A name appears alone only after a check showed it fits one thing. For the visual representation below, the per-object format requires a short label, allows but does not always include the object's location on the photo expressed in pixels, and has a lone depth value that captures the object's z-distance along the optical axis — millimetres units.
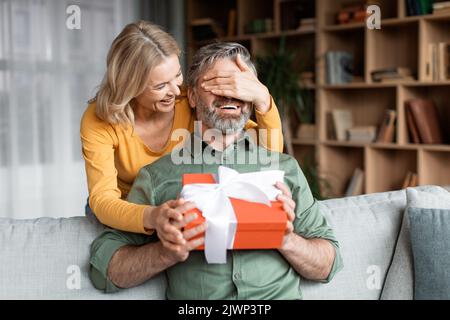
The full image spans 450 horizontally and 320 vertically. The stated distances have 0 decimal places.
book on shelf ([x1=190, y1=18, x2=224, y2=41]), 4871
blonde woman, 1518
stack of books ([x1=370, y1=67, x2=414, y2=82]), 3775
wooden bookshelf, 3762
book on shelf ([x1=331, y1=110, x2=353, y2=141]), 4195
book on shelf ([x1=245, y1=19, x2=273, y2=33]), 4512
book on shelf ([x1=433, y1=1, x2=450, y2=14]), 3480
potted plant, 4102
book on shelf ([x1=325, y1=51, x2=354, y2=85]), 4121
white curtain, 4043
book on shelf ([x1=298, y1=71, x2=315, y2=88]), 4289
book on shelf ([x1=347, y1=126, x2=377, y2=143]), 4046
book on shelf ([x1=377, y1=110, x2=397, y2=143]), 3883
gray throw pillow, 1590
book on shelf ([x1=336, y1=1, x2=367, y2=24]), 3920
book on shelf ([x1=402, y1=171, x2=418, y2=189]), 3863
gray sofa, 1546
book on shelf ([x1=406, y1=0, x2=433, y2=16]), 3607
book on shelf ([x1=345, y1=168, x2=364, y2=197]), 4172
